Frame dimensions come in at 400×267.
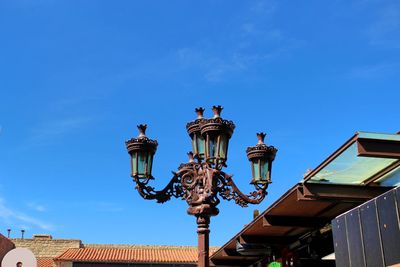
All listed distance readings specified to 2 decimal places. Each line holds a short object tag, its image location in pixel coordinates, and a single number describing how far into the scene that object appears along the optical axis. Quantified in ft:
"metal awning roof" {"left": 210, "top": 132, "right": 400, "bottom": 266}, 22.29
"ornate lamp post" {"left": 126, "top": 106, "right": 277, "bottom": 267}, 29.43
